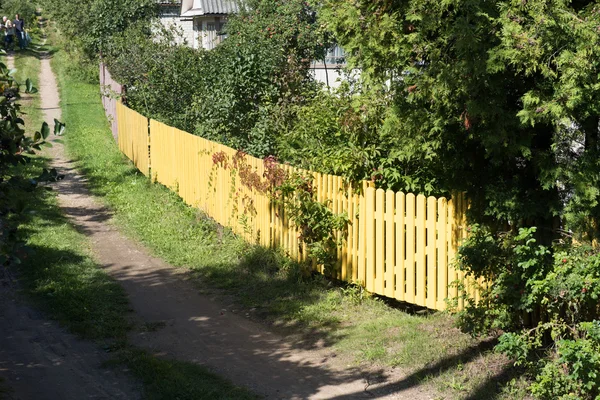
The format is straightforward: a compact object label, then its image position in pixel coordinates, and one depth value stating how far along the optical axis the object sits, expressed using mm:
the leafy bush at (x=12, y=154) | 5926
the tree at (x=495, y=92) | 7062
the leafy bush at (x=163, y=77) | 19297
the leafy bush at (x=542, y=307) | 6965
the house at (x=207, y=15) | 34031
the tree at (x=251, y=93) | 14523
